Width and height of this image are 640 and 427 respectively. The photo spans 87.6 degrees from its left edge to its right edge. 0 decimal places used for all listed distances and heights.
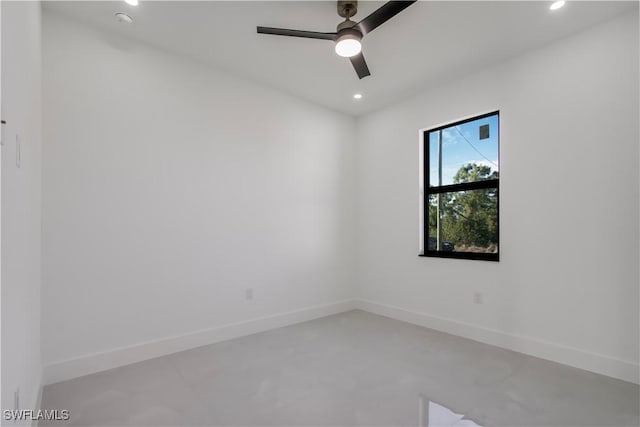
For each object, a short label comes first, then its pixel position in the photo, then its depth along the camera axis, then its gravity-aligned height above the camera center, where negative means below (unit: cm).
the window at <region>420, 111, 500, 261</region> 338 +27
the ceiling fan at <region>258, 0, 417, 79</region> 219 +125
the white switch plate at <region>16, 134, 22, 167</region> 149 +28
